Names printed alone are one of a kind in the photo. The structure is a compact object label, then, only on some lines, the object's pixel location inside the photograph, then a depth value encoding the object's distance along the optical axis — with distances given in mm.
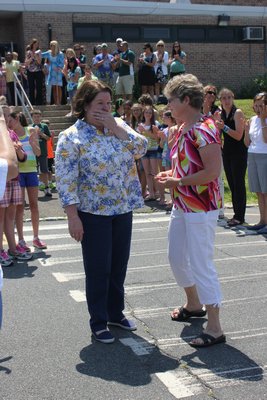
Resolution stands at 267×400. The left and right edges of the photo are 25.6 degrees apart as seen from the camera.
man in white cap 17531
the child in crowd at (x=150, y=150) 11406
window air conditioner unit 25641
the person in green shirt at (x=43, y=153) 12312
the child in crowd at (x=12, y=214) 7266
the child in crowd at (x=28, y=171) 7762
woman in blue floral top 4441
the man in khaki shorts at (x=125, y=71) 17188
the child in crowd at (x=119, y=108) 12720
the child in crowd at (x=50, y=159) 13063
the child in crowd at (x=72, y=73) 16531
